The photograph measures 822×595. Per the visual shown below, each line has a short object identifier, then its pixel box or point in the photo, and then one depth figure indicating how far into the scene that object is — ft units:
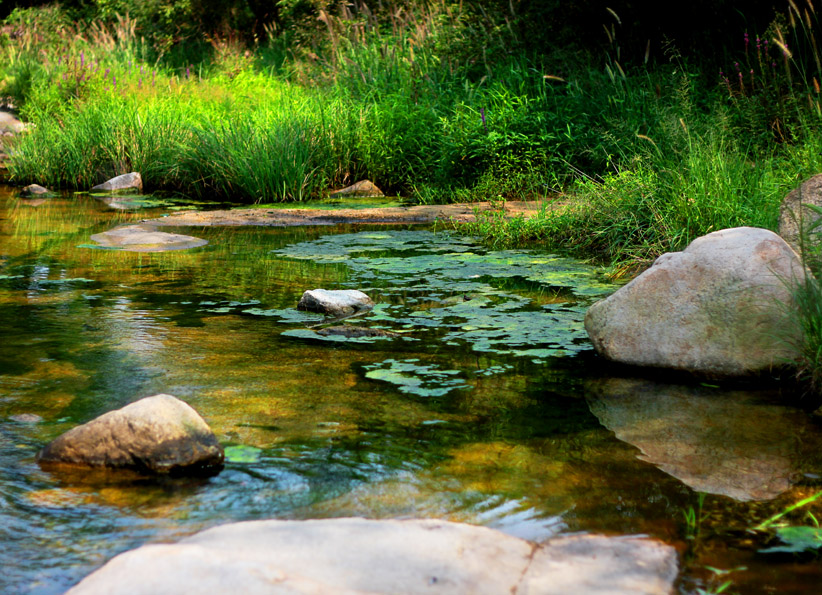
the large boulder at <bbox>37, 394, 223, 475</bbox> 9.23
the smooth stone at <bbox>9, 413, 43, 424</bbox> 10.59
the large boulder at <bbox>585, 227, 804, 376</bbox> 12.29
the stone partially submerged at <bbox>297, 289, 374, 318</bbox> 15.93
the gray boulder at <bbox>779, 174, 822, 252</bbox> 14.42
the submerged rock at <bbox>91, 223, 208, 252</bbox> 23.26
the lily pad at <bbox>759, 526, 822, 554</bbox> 7.80
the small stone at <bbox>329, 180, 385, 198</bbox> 32.01
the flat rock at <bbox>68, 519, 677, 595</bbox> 6.48
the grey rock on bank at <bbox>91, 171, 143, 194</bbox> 34.42
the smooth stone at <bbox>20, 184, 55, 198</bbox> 34.24
